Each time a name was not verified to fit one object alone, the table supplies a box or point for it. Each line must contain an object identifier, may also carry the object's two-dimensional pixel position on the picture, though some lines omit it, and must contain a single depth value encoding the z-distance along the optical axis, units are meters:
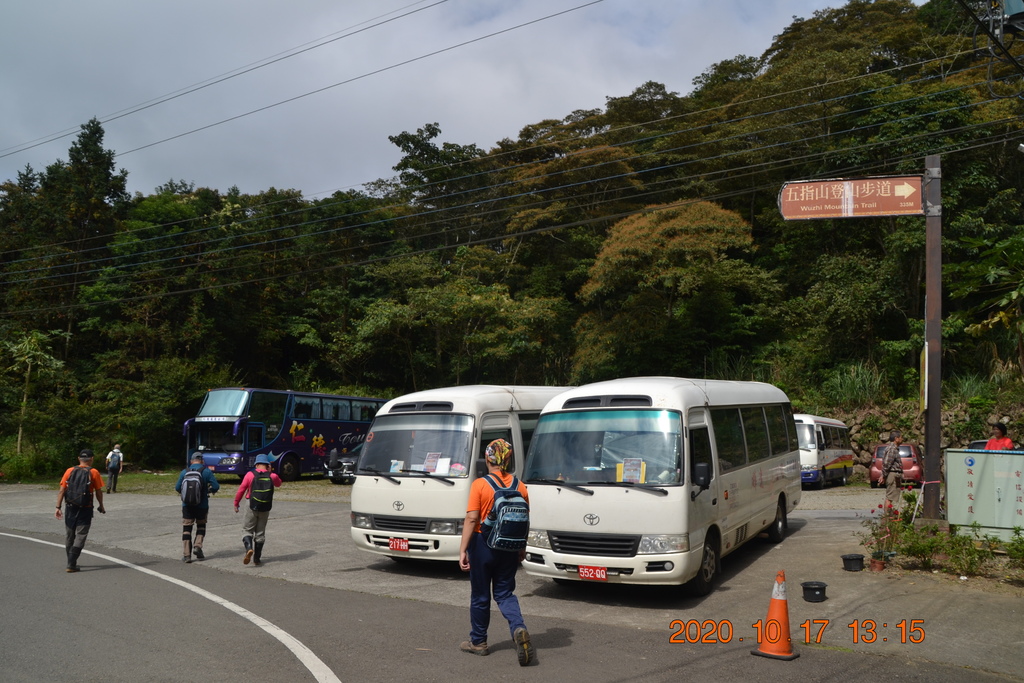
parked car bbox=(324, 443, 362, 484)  27.52
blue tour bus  28.94
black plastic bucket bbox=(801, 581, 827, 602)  8.63
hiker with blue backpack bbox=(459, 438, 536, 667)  6.43
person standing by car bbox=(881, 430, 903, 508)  13.62
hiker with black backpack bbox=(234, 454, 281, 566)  11.91
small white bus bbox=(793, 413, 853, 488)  23.64
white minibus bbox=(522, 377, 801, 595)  8.69
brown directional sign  11.34
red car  22.83
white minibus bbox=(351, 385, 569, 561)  10.84
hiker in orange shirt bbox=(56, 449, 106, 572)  11.52
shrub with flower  10.22
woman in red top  13.03
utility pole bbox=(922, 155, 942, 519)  11.16
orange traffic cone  6.65
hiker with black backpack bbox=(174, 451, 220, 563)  12.40
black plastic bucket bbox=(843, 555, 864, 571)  10.15
